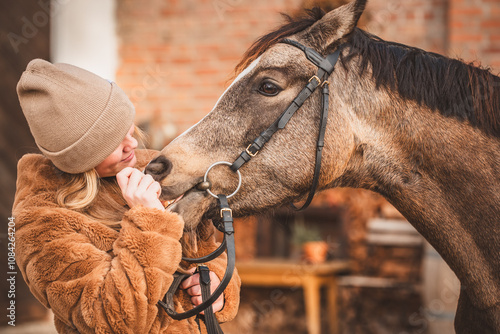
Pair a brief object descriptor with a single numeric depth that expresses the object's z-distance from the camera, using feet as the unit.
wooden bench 14.51
